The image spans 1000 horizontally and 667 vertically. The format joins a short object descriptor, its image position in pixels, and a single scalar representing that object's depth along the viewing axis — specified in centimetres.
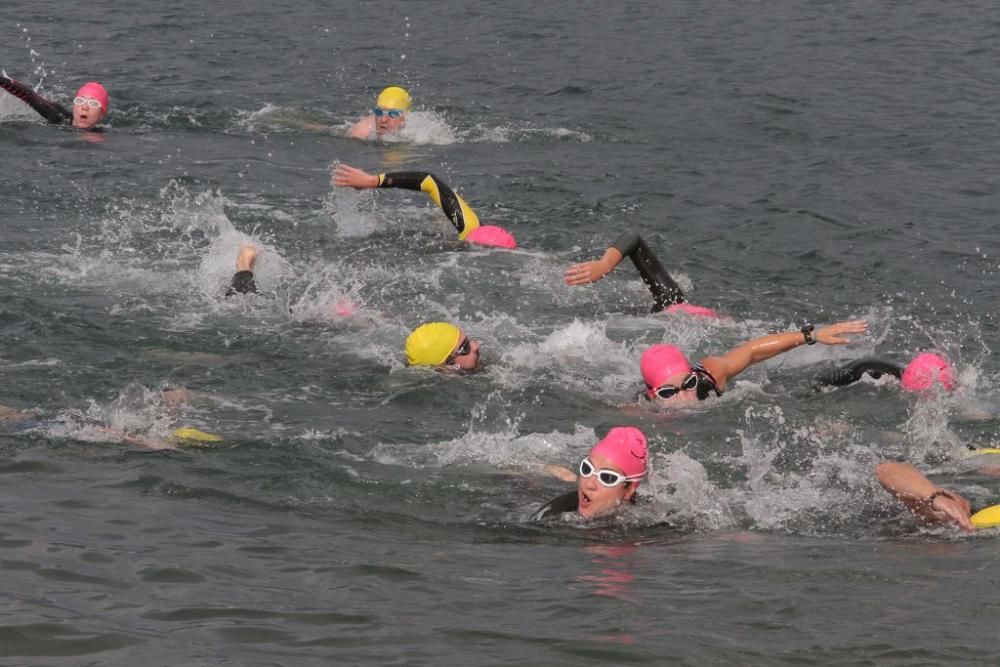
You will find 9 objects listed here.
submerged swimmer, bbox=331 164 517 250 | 1407
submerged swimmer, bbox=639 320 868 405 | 1107
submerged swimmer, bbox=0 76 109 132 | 2038
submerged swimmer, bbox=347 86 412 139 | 2052
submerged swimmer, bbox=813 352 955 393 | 1141
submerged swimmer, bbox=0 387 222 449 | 990
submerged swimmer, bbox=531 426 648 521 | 880
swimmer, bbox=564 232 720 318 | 1150
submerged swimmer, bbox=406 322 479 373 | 1195
